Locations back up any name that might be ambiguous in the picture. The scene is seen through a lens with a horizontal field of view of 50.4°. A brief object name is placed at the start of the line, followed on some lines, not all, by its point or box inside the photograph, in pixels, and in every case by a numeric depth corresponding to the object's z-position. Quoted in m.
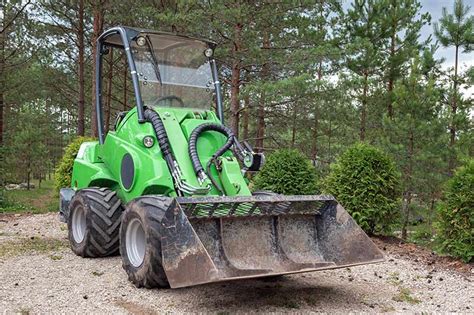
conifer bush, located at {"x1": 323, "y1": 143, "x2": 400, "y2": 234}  7.41
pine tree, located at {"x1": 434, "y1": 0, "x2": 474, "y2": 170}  12.78
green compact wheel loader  4.37
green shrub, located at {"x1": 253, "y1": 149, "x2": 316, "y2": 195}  8.25
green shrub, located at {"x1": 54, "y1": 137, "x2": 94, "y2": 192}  11.70
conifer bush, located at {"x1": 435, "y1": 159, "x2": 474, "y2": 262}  6.14
